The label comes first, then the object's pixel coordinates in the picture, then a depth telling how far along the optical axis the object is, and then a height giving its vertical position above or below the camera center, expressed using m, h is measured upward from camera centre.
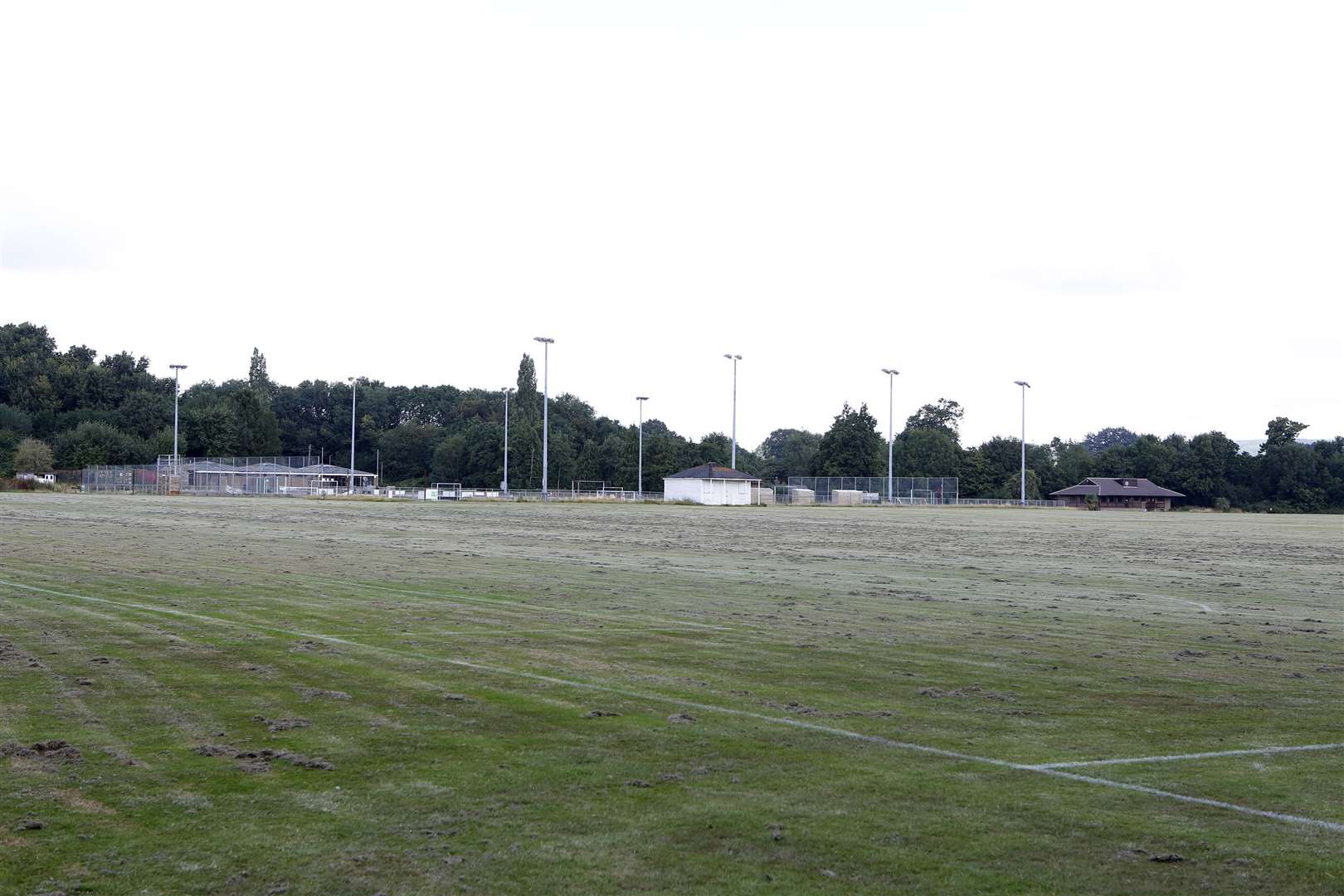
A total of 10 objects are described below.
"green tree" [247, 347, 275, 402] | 188.00 +16.10
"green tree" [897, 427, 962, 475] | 153.75 +4.29
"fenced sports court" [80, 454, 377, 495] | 118.31 +0.02
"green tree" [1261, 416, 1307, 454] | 155.12 +8.12
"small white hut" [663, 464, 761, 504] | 109.19 +0.15
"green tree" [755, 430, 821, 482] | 182.31 +3.00
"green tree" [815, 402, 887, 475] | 139.00 +4.85
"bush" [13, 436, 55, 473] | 133.75 +2.10
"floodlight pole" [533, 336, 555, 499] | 108.19 +11.91
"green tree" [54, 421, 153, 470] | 141.38 +3.61
